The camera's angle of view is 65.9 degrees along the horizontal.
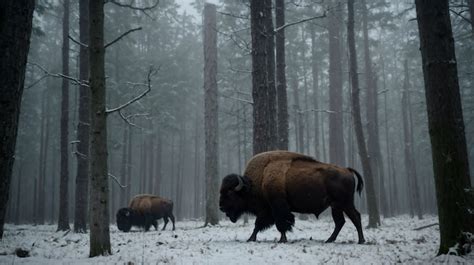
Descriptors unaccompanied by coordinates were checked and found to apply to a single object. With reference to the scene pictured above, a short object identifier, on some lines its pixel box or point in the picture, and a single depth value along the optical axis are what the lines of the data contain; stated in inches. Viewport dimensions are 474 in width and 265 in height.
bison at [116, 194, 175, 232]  796.6
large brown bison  367.2
